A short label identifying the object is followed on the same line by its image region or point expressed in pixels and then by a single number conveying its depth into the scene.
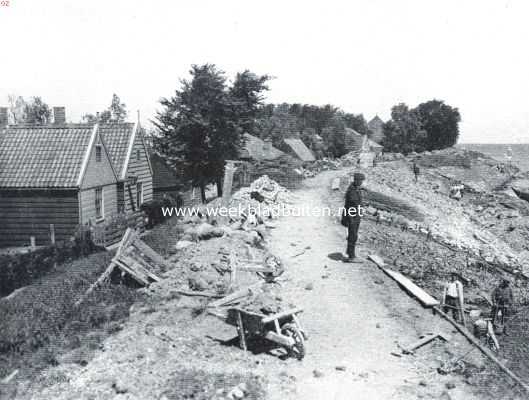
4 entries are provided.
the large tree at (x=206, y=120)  28.47
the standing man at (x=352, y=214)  12.05
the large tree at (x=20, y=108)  60.90
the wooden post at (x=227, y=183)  16.44
